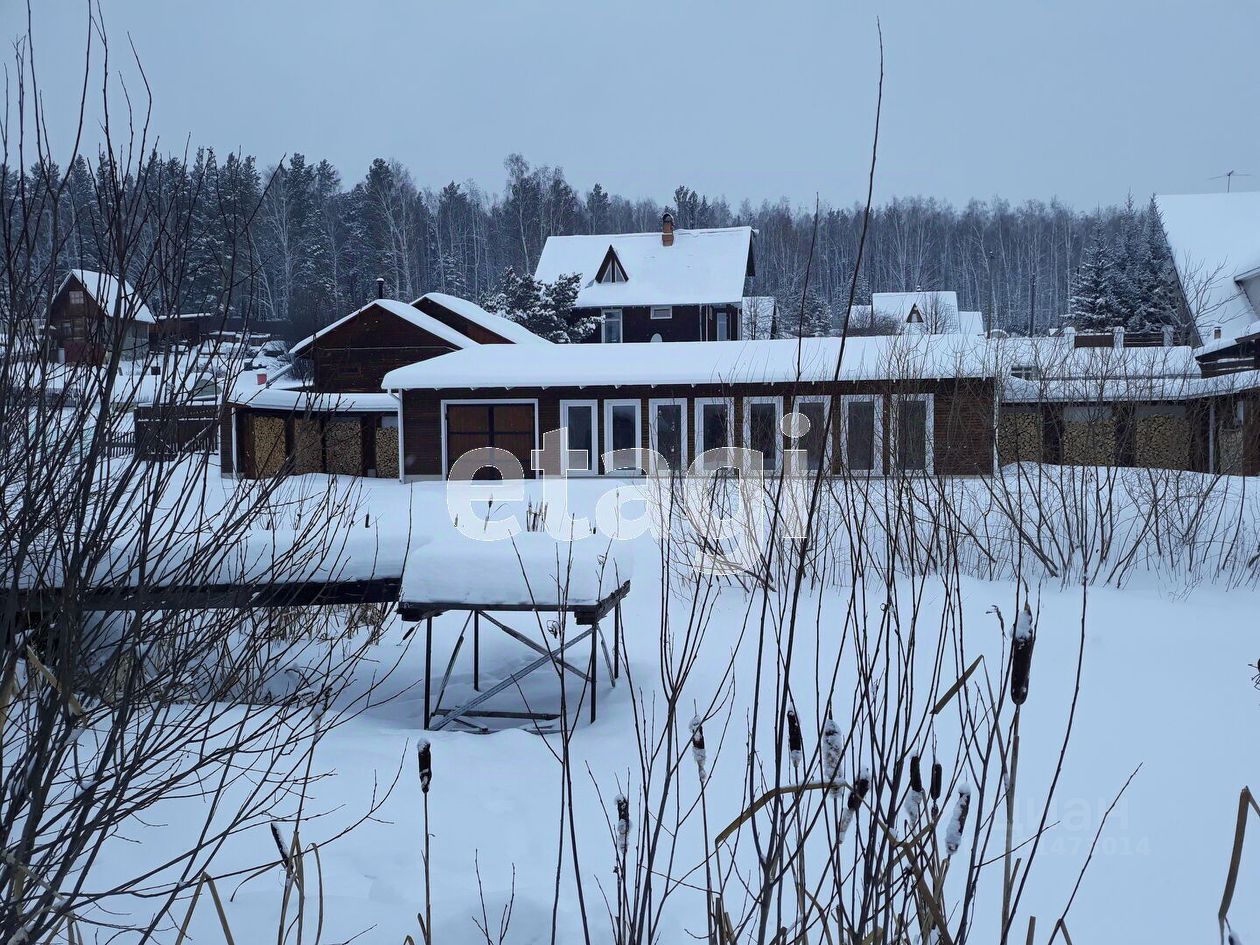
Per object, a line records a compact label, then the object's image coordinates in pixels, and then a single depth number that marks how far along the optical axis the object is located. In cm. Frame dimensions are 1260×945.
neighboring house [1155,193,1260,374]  2150
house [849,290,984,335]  3700
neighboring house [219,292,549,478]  2189
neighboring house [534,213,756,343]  3406
